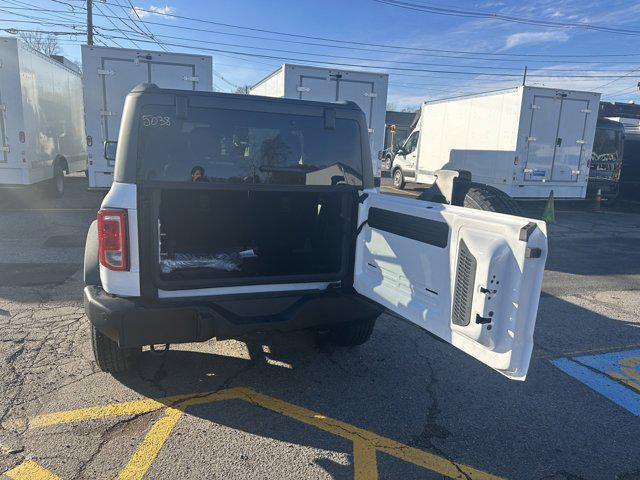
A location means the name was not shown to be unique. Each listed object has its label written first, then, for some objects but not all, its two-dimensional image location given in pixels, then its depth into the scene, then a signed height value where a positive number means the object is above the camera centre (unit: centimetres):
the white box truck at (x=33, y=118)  981 +45
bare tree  3420 +724
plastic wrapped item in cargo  349 -93
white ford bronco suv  248 -63
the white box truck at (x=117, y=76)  971 +137
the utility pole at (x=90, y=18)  2450 +635
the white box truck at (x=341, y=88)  1069 +144
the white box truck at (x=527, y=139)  1273 +50
